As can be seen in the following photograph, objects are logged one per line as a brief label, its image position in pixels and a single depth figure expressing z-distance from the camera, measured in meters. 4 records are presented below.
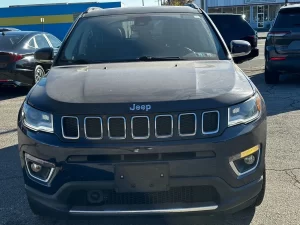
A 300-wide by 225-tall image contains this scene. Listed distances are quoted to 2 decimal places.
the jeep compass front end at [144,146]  2.71
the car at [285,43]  9.02
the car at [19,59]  9.17
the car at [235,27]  10.70
